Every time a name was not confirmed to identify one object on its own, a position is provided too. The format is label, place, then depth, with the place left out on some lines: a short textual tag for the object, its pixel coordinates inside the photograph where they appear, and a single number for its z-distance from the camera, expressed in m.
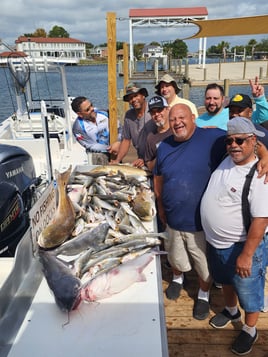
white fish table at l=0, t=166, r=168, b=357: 1.62
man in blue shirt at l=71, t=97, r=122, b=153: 4.34
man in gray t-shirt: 3.70
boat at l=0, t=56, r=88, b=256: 2.52
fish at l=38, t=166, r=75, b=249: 2.32
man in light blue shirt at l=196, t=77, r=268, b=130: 3.53
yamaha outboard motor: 2.44
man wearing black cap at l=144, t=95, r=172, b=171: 3.18
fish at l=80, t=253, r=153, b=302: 1.90
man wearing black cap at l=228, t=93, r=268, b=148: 3.07
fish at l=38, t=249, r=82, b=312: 1.85
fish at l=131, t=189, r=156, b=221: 2.92
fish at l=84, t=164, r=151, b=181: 3.49
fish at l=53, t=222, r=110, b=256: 2.35
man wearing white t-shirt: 2.14
